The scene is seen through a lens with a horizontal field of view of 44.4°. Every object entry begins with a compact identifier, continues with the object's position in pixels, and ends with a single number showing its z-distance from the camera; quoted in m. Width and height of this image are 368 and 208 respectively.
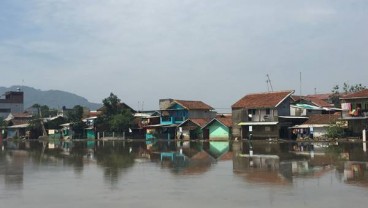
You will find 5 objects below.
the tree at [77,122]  73.25
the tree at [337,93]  70.00
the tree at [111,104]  68.44
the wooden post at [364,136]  43.44
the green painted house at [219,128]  57.69
